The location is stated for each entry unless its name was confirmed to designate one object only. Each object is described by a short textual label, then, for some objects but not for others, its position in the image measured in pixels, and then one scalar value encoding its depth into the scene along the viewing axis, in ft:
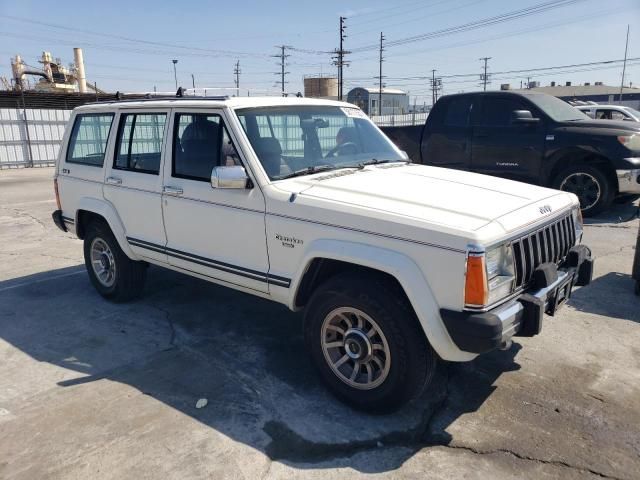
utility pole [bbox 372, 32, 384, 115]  180.73
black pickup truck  26.63
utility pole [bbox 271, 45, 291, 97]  246.47
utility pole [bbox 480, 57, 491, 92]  289.17
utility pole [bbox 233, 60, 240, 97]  300.81
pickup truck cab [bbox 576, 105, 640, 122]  44.83
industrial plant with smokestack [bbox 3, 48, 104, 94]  123.54
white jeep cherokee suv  9.75
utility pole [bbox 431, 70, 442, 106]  271.69
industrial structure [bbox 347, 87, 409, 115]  163.49
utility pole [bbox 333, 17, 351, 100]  166.71
